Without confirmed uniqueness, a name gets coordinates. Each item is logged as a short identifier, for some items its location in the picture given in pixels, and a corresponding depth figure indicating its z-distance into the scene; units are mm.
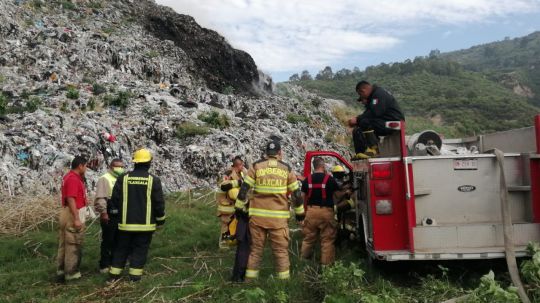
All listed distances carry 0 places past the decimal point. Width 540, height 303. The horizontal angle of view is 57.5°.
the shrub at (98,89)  16812
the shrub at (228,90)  23838
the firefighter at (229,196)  7254
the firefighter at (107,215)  6335
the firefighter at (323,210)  6027
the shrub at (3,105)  13711
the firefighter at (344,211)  6402
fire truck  4680
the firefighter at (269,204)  5305
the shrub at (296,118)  20859
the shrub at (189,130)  15250
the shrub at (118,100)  16078
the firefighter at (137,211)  5641
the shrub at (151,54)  22314
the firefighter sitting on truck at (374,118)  5867
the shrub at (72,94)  15414
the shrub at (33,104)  14086
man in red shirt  5820
